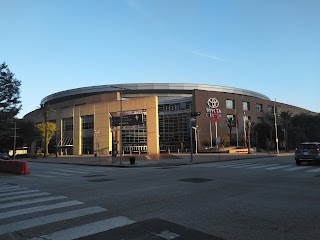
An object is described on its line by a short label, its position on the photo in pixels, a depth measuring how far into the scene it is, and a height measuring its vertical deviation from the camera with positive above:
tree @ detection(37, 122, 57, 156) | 80.12 +4.92
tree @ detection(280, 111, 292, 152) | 87.31 +7.31
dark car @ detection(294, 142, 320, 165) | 24.02 -0.77
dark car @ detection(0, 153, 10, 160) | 60.00 -1.11
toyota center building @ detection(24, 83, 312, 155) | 71.18 +8.44
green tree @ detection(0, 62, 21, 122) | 28.89 +5.32
